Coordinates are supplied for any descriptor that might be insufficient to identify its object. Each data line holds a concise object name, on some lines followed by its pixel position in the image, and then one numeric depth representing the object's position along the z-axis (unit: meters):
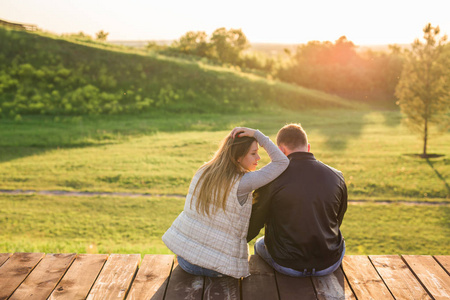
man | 3.78
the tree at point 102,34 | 67.30
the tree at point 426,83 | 17.20
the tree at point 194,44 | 53.28
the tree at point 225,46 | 54.25
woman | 3.76
